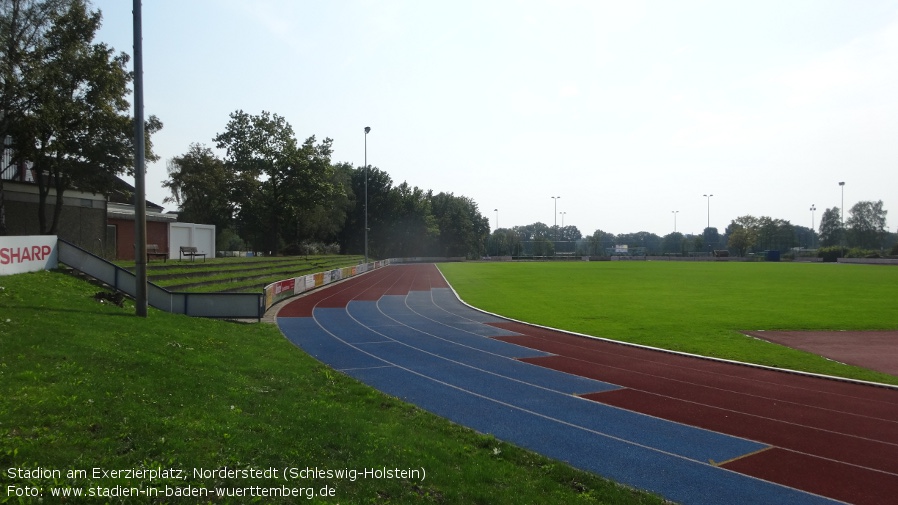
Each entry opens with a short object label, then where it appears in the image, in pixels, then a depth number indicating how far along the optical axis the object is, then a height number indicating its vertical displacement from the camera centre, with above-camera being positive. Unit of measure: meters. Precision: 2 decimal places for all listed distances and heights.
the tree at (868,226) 137.00 +5.73
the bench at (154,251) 25.49 +0.15
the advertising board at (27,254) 15.38 +0.02
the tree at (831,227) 145.50 +5.95
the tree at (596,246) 162.44 +1.33
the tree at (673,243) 182.62 +2.37
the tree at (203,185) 52.72 +6.73
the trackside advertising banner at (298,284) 24.53 -1.85
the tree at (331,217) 69.76 +4.87
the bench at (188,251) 28.94 +0.13
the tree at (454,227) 126.38 +5.82
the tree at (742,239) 135.62 +2.69
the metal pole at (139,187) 13.55 +1.73
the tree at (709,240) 179.99 +3.39
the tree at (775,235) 145.00 +3.76
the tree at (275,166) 47.88 +7.87
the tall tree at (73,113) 19.19 +5.32
